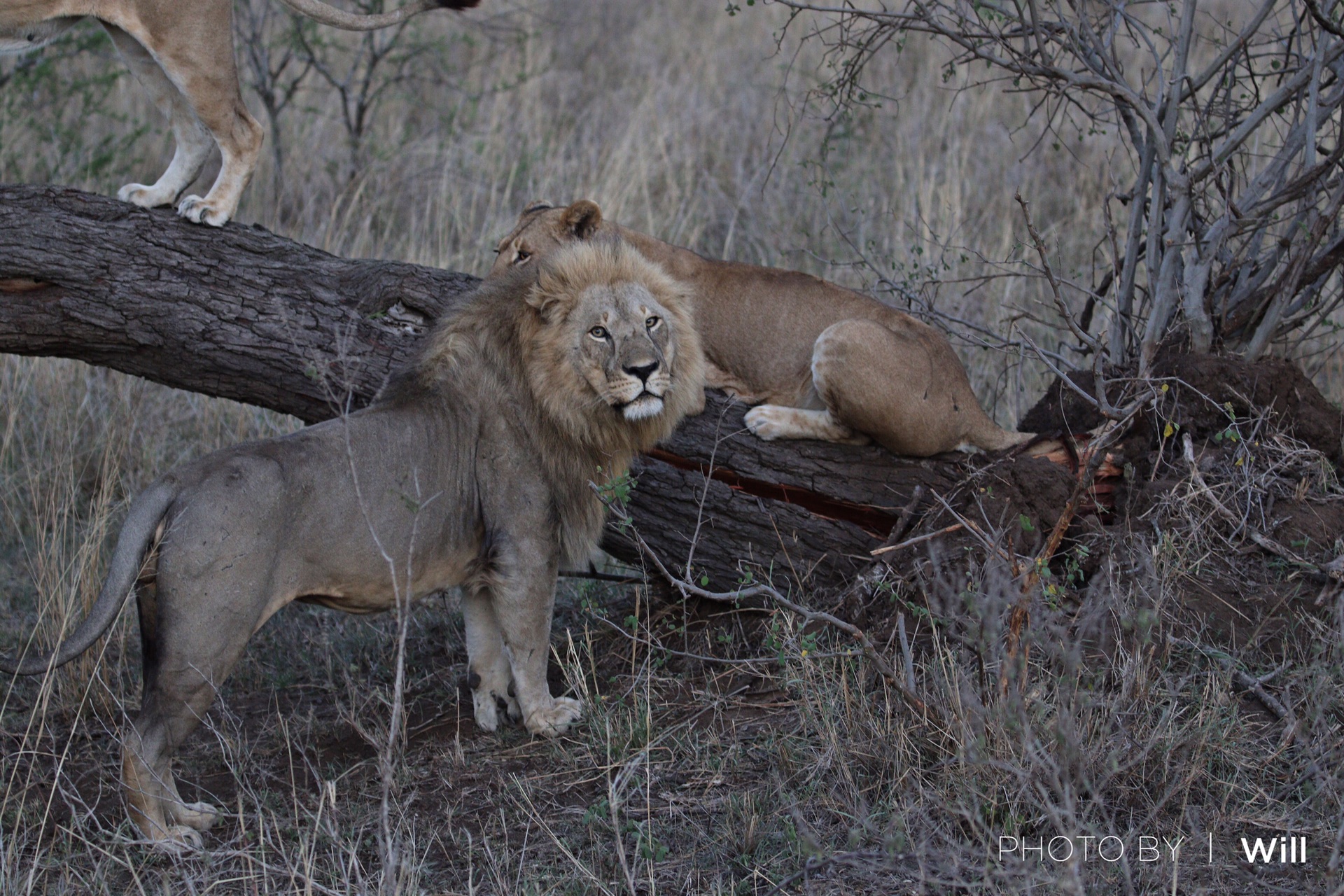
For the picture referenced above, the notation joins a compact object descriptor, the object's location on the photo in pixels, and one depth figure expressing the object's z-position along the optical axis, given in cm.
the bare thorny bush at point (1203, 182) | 857
